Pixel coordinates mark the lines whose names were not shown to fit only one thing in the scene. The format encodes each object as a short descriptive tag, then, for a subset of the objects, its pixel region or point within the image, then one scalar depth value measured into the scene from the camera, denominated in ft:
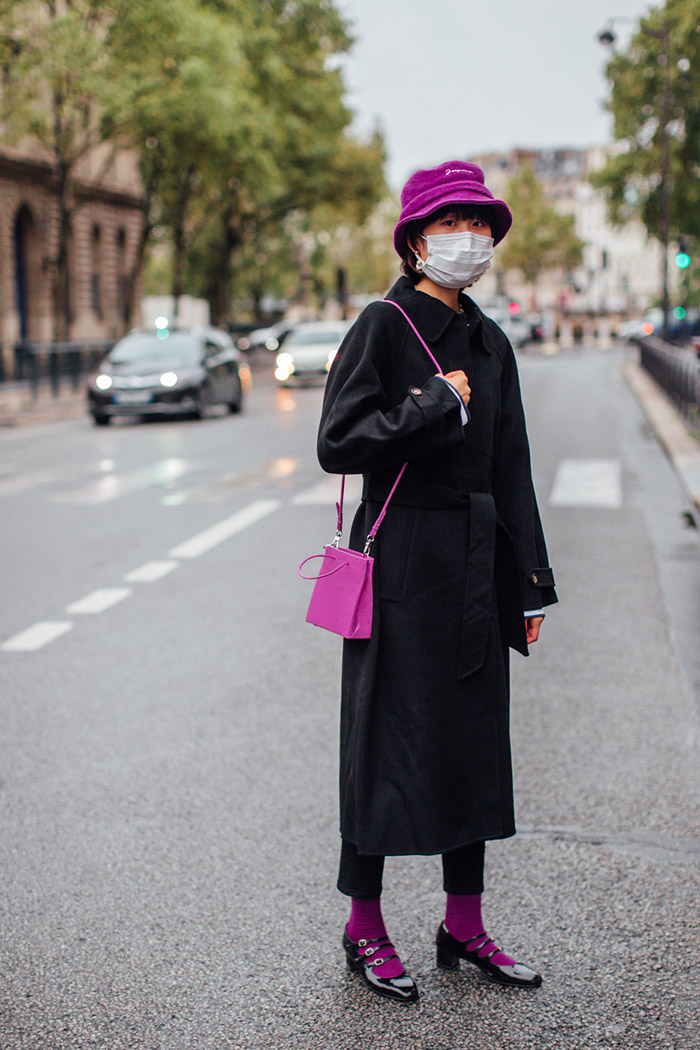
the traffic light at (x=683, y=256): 117.39
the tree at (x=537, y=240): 338.75
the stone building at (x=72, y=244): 123.85
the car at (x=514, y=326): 174.44
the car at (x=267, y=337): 150.32
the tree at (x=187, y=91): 96.63
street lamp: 110.93
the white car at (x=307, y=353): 106.73
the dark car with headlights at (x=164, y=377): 70.69
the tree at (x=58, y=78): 88.38
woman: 9.85
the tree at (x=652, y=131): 141.49
